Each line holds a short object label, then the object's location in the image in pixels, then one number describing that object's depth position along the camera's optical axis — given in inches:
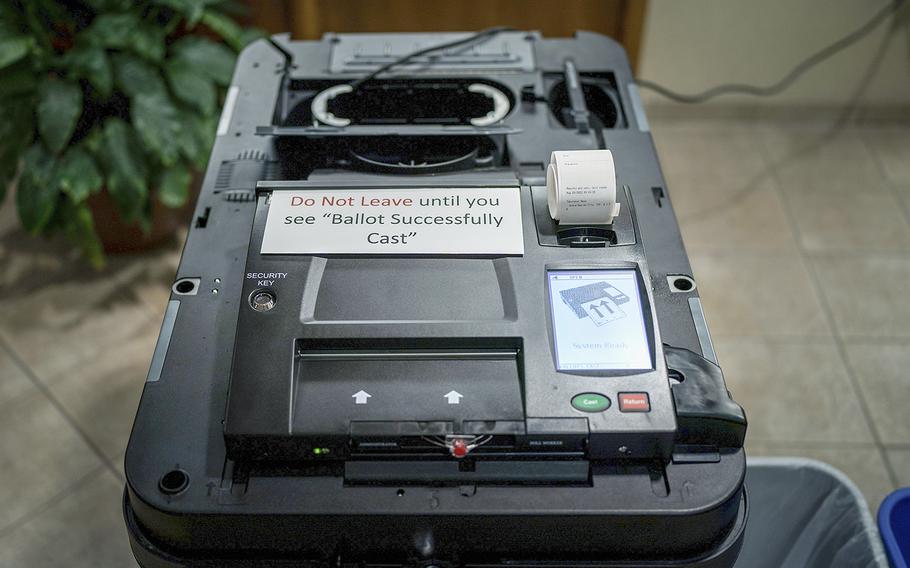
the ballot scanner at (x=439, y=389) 24.2
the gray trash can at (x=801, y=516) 37.3
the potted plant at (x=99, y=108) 63.1
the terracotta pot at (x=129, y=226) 71.9
